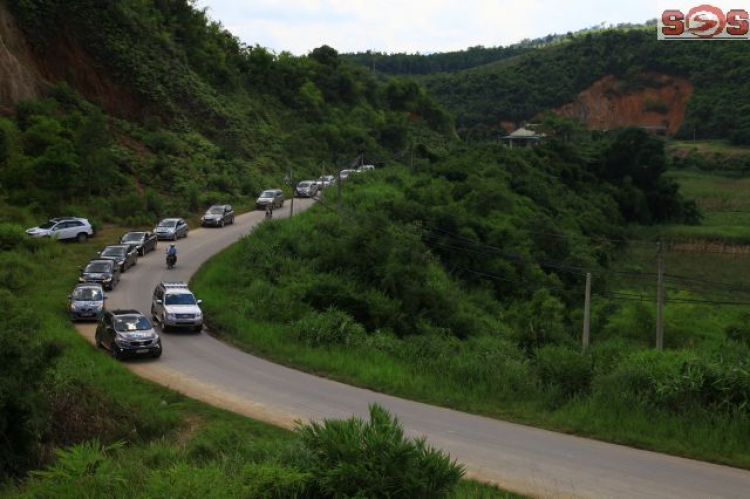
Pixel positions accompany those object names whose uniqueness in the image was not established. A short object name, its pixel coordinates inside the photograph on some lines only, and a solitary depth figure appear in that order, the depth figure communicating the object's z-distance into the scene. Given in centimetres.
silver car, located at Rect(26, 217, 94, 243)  3936
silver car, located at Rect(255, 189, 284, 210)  6062
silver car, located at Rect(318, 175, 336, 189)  7036
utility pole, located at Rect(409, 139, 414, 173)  7206
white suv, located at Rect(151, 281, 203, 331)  2727
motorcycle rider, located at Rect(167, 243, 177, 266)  3781
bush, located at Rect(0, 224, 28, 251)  3616
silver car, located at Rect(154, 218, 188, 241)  4638
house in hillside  11488
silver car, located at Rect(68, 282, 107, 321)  2769
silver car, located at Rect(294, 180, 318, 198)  6638
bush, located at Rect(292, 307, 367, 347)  2512
